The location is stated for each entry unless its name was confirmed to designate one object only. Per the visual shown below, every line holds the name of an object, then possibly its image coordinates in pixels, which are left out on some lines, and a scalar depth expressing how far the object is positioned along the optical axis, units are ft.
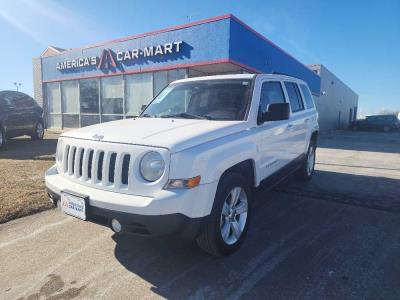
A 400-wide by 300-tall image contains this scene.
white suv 8.77
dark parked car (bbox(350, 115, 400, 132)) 105.09
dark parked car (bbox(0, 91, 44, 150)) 32.48
